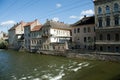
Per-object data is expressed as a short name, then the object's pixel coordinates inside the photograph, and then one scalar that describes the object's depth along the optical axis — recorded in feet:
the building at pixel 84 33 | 84.82
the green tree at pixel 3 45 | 162.23
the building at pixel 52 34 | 102.58
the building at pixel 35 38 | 113.12
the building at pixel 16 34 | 149.30
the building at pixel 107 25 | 68.83
